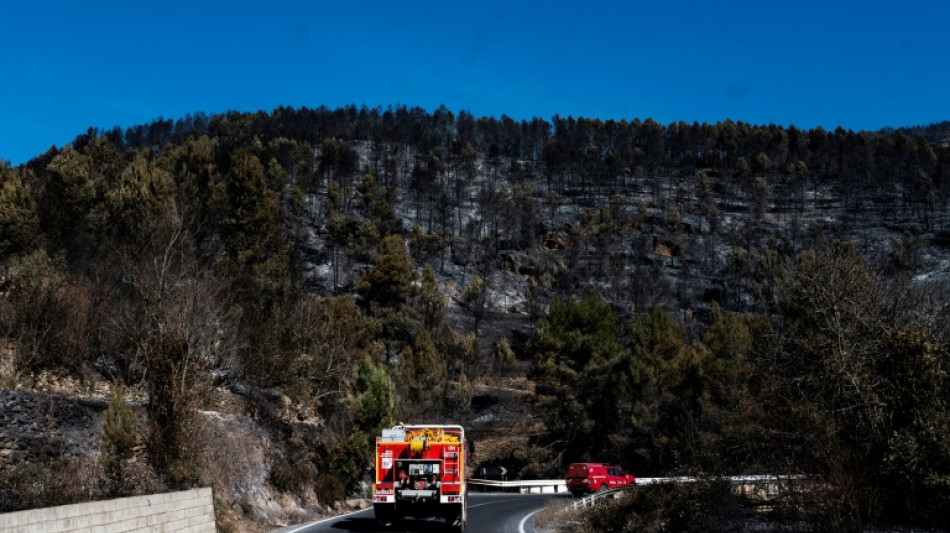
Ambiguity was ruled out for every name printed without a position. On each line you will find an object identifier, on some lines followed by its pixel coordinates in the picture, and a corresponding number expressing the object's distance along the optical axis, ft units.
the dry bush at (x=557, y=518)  74.46
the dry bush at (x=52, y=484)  41.68
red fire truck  70.49
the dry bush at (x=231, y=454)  77.41
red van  131.03
